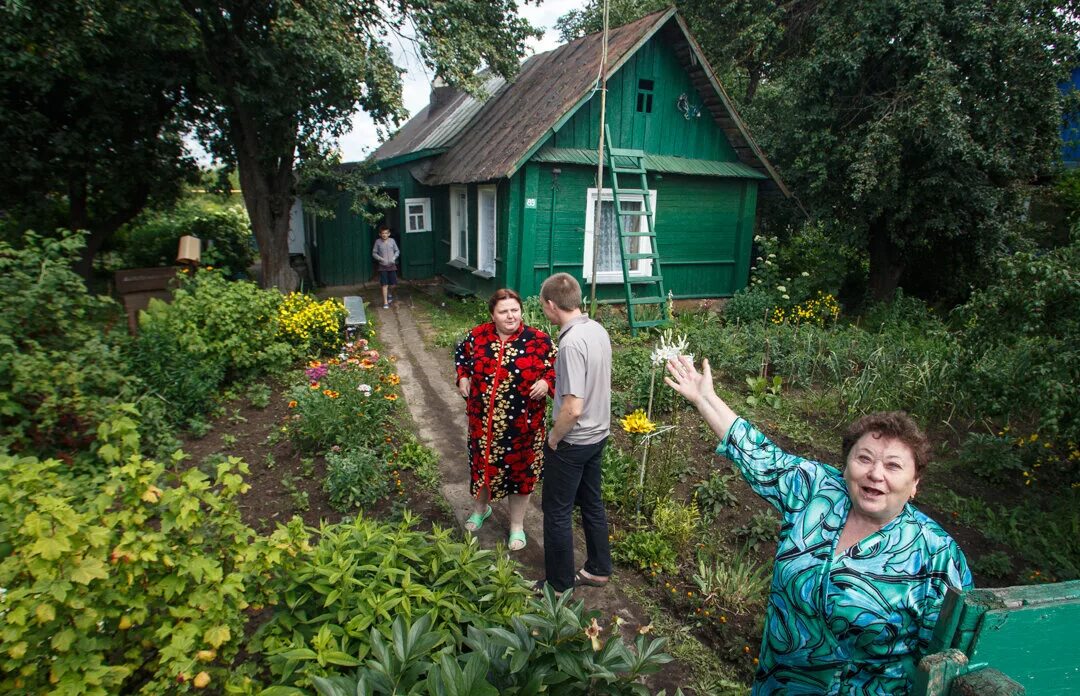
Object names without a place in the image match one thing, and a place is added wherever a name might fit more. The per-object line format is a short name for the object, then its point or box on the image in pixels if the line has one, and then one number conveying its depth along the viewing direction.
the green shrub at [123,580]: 1.52
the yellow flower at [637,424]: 3.75
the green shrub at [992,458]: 4.93
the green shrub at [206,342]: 5.46
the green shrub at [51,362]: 3.76
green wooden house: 9.44
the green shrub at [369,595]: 1.86
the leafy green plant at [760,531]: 3.99
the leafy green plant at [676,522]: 3.91
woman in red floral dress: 3.45
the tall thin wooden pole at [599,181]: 7.87
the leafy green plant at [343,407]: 4.88
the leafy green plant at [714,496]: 4.36
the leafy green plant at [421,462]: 4.71
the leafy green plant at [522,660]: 1.55
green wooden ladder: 9.07
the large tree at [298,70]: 7.72
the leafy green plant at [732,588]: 3.39
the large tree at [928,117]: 8.56
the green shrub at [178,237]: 12.91
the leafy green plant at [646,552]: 3.73
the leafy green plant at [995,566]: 3.81
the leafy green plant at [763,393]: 6.09
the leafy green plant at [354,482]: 4.18
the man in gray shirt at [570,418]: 2.99
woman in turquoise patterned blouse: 1.60
